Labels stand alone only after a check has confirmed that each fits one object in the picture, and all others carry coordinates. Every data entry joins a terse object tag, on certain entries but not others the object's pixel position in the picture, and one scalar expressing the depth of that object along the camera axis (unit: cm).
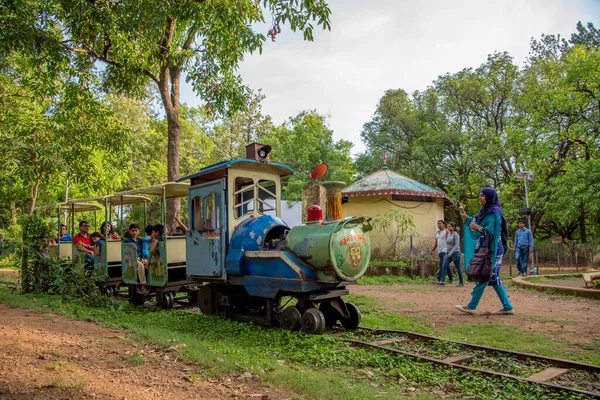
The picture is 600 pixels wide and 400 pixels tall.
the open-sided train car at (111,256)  1138
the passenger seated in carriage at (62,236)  1366
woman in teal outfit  792
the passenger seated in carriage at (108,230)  1138
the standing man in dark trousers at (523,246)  1441
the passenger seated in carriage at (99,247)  1173
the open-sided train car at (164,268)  976
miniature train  698
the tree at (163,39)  745
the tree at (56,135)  1266
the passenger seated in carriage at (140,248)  1041
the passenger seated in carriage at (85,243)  1202
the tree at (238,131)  3462
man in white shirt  1354
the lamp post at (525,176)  1630
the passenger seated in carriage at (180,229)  1102
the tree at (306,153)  3319
